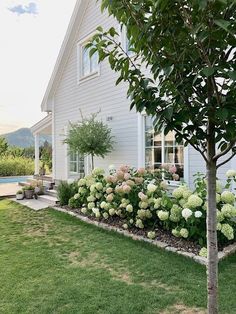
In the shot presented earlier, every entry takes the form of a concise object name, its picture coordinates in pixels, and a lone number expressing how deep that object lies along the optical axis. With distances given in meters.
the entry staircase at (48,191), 9.84
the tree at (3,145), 22.28
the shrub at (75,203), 8.49
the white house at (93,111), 7.97
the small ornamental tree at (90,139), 8.89
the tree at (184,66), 1.59
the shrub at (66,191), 9.11
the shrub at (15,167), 19.31
